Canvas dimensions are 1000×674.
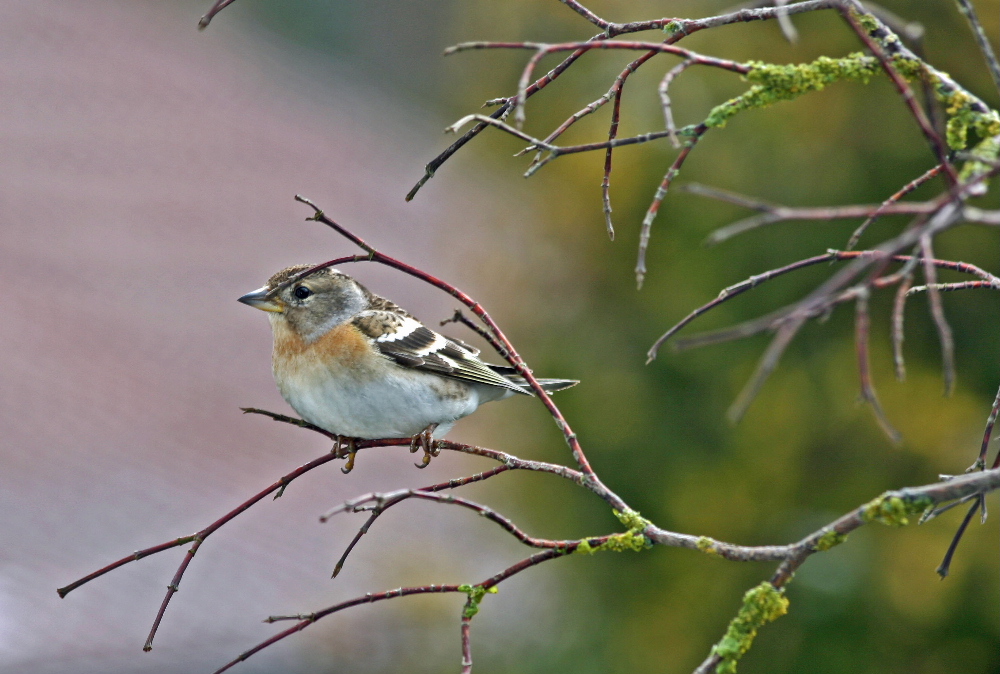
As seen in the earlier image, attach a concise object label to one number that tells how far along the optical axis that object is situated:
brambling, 7.06
